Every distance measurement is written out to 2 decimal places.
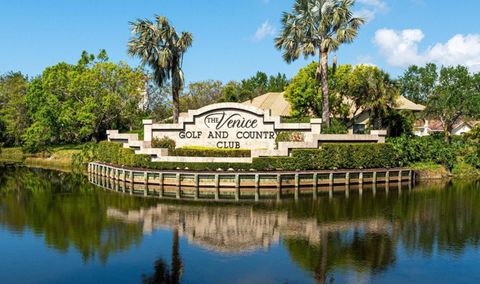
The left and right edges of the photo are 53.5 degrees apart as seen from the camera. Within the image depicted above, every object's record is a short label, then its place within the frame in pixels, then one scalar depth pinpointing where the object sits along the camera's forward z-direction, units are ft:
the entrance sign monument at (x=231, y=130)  147.02
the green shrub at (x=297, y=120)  151.01
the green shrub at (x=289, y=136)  146.82
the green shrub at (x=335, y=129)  150.90
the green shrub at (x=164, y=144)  149.89
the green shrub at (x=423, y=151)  156.66
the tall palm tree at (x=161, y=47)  162.81
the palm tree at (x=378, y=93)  172.55
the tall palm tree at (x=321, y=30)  156.56
